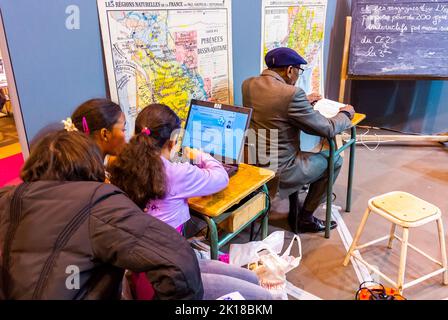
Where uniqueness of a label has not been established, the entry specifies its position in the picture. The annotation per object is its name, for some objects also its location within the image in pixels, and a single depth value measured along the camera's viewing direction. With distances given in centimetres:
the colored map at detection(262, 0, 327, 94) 267
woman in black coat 85
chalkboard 331
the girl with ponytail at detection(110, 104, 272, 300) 130
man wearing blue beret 203
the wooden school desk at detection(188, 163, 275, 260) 153
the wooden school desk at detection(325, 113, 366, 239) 223
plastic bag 176
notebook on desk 238
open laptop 178
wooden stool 175
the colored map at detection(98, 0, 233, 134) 173
